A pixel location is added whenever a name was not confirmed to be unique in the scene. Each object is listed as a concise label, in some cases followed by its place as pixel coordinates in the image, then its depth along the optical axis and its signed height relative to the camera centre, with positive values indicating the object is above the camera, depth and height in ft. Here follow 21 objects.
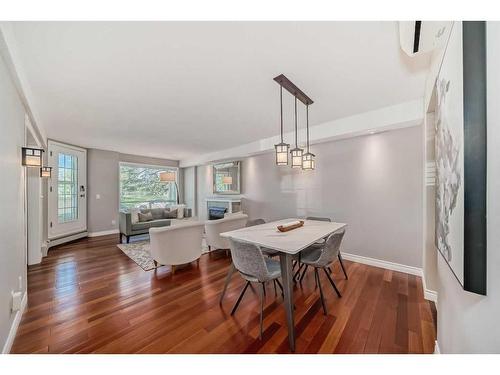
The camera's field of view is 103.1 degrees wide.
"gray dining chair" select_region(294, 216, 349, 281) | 8.69 -3.90
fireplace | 17.71 -1.83
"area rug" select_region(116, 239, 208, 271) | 10.82 -4.21
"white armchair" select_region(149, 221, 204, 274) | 9.36 -2.74
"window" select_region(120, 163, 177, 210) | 20.58 -0.11
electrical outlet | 5.42 -3.14
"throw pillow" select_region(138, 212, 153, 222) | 16.33 -2.48
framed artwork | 2.29 +0.40
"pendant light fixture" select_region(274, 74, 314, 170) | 7.13 +1.38
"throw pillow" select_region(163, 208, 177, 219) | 18.11 -2.47
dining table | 5.40 -1.75
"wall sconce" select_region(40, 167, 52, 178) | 10.90 +0.89
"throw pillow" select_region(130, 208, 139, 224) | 15.29 -2.19
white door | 14.24 -0.21
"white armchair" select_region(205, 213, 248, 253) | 11.48 -2.50
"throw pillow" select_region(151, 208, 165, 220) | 17.50 -2.31
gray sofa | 15.08 -2.88
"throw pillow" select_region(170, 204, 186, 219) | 18.65 -2.19
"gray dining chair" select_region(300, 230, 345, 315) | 6.57 -2.39
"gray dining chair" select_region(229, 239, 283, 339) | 5.68 -2.29
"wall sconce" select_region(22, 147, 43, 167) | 6.48 +1.01
